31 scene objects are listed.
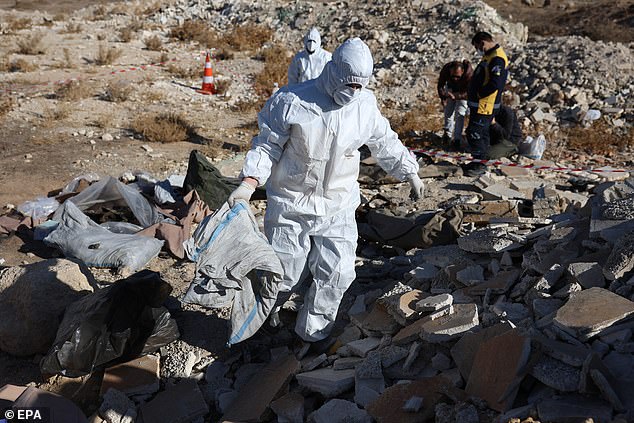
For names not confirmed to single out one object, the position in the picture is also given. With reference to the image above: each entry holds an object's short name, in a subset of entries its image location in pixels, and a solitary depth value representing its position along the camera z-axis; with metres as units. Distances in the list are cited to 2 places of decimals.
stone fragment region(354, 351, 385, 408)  3.10
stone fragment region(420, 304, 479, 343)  3.15
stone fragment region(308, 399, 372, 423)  2.95
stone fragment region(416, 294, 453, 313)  3.42
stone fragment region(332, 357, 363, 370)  3.43
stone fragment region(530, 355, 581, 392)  2.50
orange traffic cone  11.29
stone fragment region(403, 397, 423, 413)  2.74
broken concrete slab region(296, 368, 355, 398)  3.22
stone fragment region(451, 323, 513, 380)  2.94
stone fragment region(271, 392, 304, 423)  3.14
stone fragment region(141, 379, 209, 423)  3.37
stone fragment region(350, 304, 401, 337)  3.65
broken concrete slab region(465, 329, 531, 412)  2.59
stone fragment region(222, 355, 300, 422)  3.25
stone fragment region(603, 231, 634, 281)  3.23
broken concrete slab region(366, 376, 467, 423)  2.75
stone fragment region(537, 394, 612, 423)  2.35
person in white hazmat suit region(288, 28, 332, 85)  7.00
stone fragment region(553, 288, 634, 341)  2.77
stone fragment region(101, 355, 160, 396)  3.56
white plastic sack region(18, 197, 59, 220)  5.86
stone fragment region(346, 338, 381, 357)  3.50
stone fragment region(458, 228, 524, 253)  4.23
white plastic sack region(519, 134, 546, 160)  8.17
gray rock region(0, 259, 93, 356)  3.83
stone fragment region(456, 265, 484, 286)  3.97
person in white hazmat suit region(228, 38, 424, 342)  3.31
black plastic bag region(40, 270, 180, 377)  3.37
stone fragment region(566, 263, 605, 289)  3.32
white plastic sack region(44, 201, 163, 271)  5.00
